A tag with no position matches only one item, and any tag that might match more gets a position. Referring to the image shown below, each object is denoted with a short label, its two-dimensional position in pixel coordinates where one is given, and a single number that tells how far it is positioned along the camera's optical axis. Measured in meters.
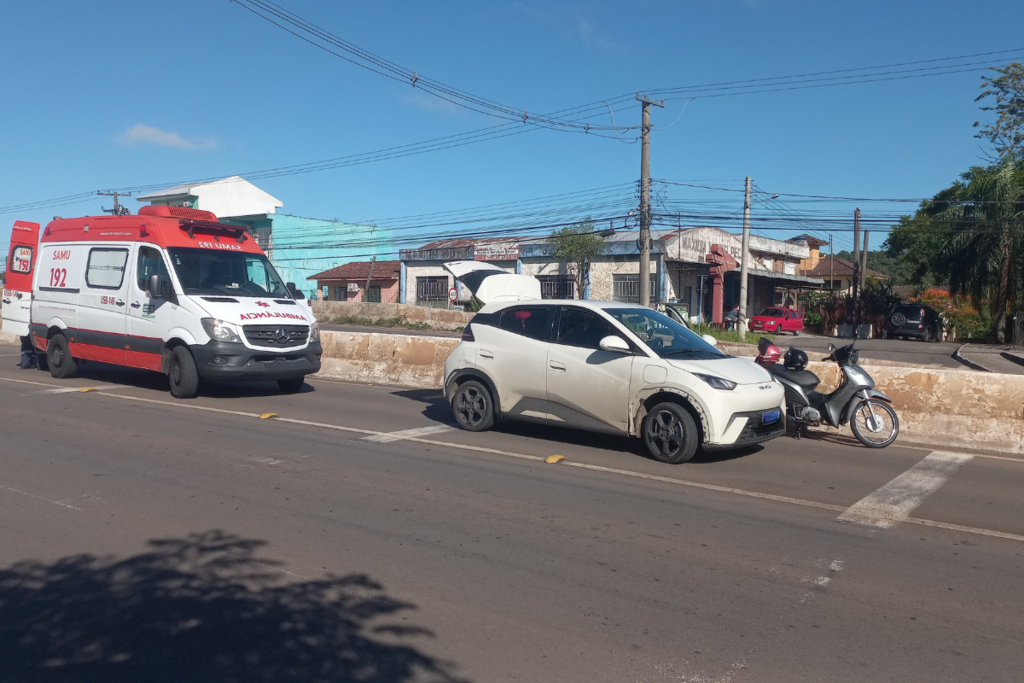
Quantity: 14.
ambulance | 11.80
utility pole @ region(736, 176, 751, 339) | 35.00
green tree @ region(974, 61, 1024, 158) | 50.72
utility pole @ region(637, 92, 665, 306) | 25.94
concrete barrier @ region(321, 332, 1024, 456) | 9.52
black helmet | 9.86
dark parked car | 41.28
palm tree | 32.69
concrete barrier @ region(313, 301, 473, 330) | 39.06
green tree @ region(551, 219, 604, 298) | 40.41
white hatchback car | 8.09
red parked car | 42.19
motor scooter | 9.41
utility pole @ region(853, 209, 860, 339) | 44.75
